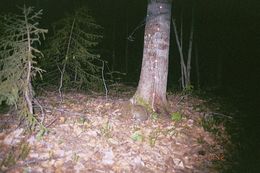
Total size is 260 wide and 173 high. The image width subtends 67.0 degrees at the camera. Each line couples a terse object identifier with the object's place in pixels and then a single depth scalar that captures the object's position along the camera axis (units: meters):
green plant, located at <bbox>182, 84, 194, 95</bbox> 6.60
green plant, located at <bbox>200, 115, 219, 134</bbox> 4.83
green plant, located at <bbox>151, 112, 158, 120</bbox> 4.74
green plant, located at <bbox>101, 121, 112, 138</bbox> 4.14
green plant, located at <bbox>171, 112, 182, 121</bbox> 4.86
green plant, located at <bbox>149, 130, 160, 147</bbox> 4.04
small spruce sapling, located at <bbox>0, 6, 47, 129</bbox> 3.89
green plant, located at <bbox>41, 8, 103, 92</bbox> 6.32
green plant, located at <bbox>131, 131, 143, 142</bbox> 4.13
